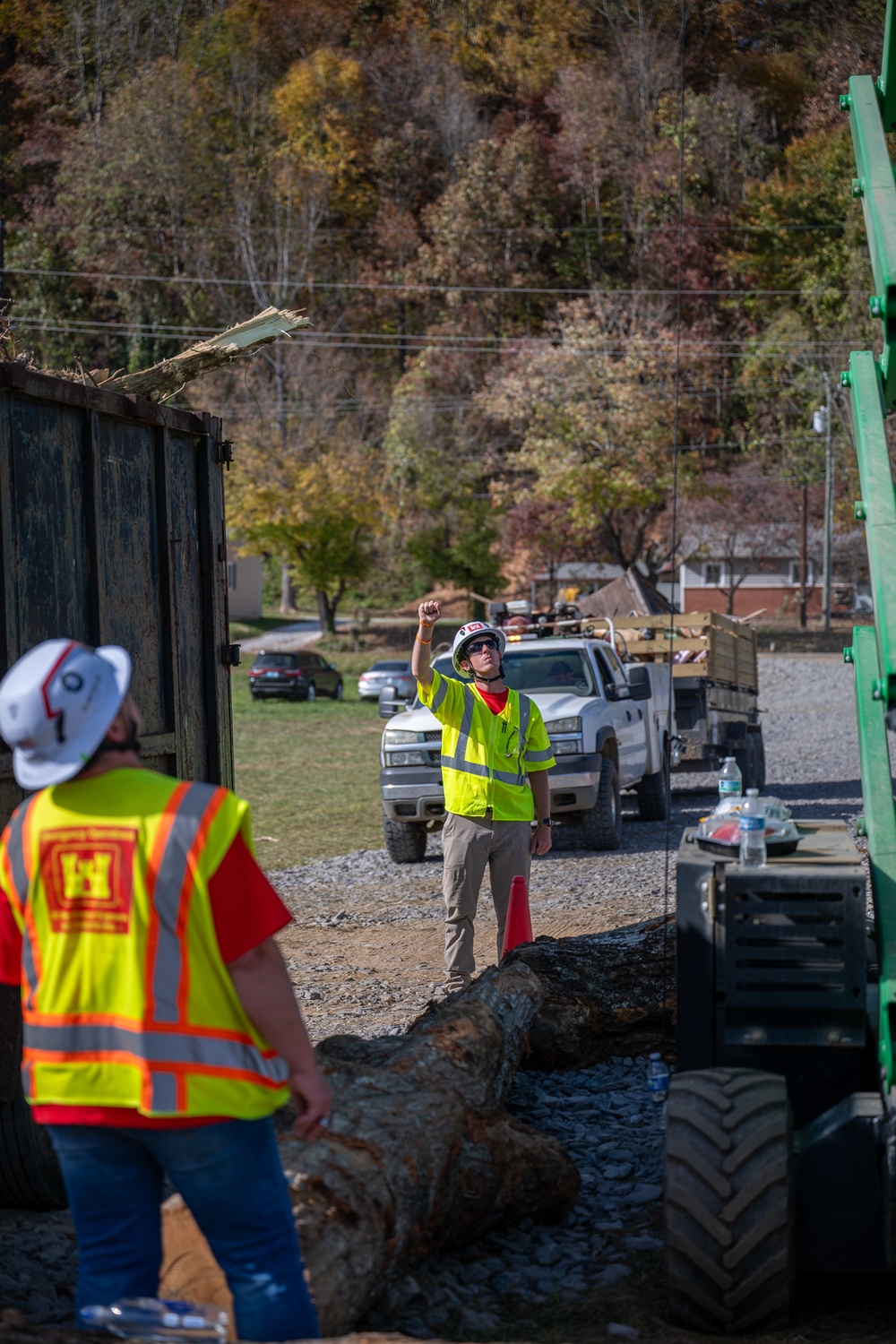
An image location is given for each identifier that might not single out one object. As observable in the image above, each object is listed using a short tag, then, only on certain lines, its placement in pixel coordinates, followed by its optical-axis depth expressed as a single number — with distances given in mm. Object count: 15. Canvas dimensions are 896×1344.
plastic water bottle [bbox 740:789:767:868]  8750
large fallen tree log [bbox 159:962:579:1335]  7309
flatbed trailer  33406
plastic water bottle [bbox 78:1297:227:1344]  5945
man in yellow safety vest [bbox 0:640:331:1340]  5957
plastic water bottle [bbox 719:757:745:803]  9680
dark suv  69437
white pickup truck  25687
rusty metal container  9859
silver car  69000
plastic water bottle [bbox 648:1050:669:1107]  9258
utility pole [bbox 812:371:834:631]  99375
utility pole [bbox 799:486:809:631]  107812
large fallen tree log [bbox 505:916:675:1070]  12687
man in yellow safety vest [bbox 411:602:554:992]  15086
